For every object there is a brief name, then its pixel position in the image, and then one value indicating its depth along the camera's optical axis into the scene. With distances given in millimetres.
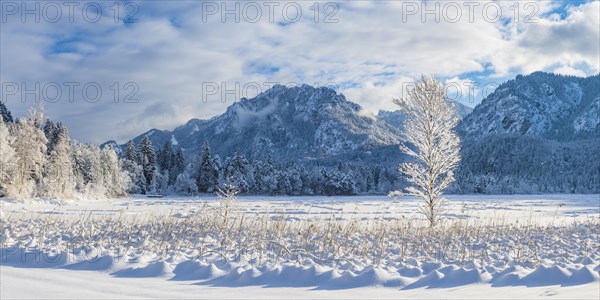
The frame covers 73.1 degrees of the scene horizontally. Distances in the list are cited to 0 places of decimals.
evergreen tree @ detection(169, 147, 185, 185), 84875
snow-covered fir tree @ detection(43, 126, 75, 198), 49031
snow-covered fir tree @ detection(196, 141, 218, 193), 75625
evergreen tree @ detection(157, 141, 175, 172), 86575
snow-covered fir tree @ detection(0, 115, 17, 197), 40188
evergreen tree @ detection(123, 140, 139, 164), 75938
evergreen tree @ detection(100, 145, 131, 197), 64625
